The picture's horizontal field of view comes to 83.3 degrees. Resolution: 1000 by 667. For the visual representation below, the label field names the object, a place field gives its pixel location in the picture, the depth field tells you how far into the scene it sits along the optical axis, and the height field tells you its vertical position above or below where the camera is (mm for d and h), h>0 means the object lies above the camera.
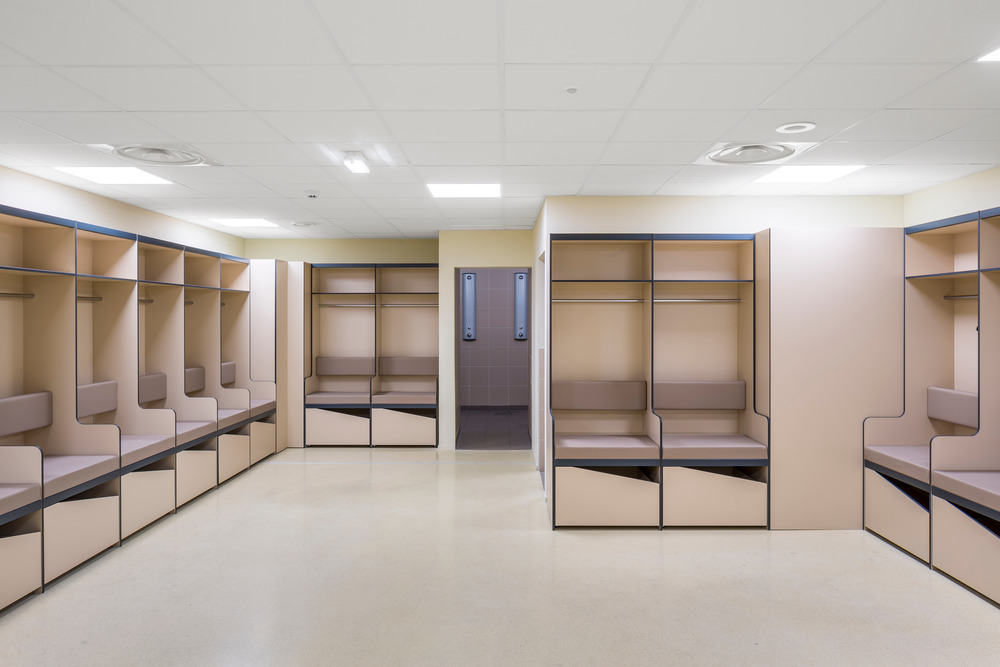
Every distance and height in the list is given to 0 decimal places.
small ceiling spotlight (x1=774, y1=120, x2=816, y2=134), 3152 +1168
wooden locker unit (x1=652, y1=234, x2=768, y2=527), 4648 -129
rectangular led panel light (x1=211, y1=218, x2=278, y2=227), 6266 +1233
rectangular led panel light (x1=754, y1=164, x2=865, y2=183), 4121 +1195
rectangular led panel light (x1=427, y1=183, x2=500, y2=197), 4598 +1197
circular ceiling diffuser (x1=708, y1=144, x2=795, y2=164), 3647 +1186
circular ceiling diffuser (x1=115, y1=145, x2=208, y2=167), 3652 +1170
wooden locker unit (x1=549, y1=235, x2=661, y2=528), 4836 -78
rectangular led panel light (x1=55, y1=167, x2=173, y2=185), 4129 +1177
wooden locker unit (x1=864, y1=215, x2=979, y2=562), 4156 -138
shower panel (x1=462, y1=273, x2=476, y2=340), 9808 +351
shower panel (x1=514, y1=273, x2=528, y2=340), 9713 +418
